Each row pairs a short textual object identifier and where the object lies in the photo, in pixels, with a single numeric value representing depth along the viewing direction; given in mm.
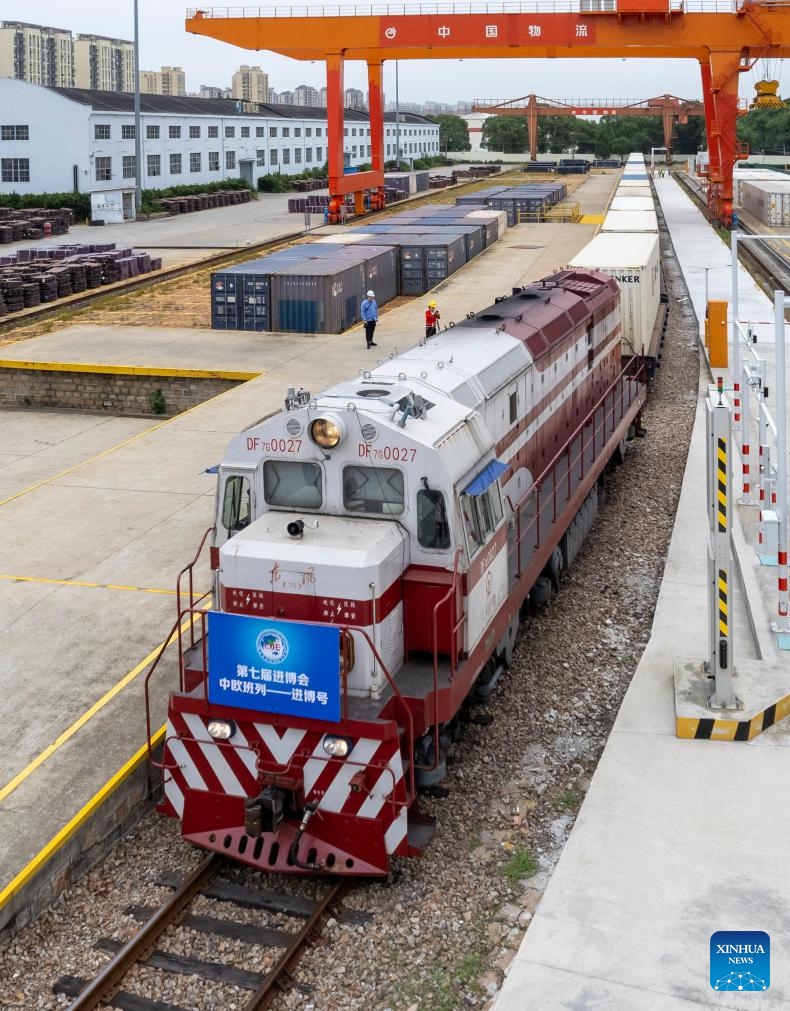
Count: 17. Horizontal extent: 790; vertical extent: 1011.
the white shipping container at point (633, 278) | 24562
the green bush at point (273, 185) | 92625
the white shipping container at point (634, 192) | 61656
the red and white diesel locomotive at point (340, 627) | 8203
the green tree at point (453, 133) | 168750
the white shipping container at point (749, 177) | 80625
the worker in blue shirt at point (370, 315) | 29141
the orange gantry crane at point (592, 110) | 134375
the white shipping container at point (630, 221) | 38812
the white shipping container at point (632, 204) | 49844
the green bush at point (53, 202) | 67188
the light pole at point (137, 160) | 60419
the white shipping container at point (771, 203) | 64438
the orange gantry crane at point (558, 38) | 53500
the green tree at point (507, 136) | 170750
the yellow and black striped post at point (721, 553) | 10344
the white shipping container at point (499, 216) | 54362
